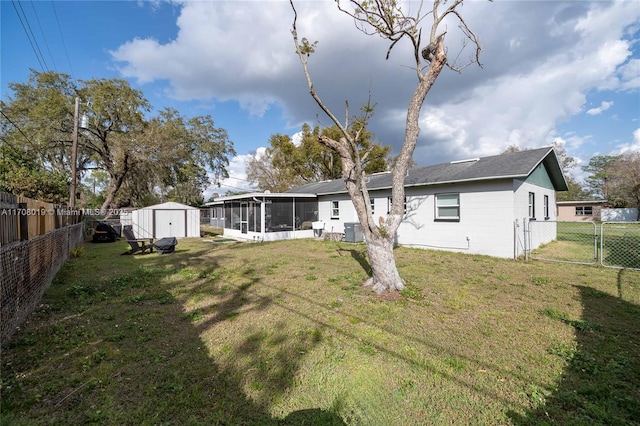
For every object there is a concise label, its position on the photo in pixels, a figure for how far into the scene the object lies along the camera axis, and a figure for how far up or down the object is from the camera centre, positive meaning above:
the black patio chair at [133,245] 10.79 -1.15
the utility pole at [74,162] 13.77 +2.73
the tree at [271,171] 31.62 +5.33
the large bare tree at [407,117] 5.54 +2.03
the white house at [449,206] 9.35 +0.23
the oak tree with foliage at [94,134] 18.69 +5.92
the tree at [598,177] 35.53 +4.12
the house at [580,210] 29.94 -0.21
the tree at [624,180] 28.34 +3.02
